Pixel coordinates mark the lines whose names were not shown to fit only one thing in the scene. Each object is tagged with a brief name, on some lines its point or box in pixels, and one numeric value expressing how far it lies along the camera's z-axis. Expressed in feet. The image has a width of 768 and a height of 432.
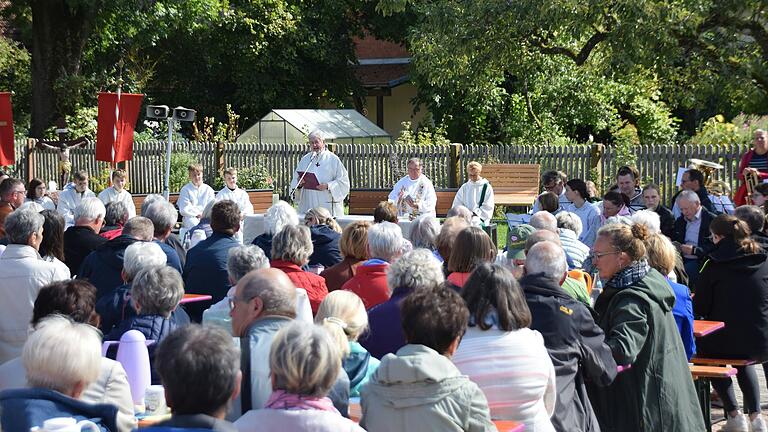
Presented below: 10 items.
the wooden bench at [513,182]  62.80
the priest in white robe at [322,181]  46.34
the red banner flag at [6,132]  52.16
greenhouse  84.64
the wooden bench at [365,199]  59.11
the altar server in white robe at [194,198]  46.57
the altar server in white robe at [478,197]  46.32
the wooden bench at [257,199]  54.19
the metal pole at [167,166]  45.36
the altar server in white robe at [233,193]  45.68
